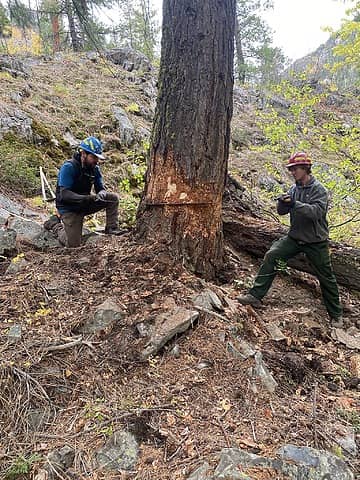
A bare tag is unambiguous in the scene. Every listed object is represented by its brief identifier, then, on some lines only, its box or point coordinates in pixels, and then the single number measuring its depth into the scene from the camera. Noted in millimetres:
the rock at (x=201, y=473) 1840
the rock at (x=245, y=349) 2850
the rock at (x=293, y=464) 1858
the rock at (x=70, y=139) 8695
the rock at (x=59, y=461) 1928
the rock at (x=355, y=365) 3100
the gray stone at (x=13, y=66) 10935
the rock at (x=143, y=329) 2877
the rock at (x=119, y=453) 1997
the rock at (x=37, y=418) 2239
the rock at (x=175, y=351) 2782
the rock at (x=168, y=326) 2770
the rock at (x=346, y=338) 3547
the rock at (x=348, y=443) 2193
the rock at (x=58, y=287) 3344
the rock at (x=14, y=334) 2738
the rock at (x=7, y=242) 4148
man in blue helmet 4629
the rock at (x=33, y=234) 4582
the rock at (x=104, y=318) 2951
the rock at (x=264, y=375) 2605
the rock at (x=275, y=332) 3287
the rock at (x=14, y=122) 7656
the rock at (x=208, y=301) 3216
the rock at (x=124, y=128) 9633
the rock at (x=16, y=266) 3738
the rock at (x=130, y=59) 16078
